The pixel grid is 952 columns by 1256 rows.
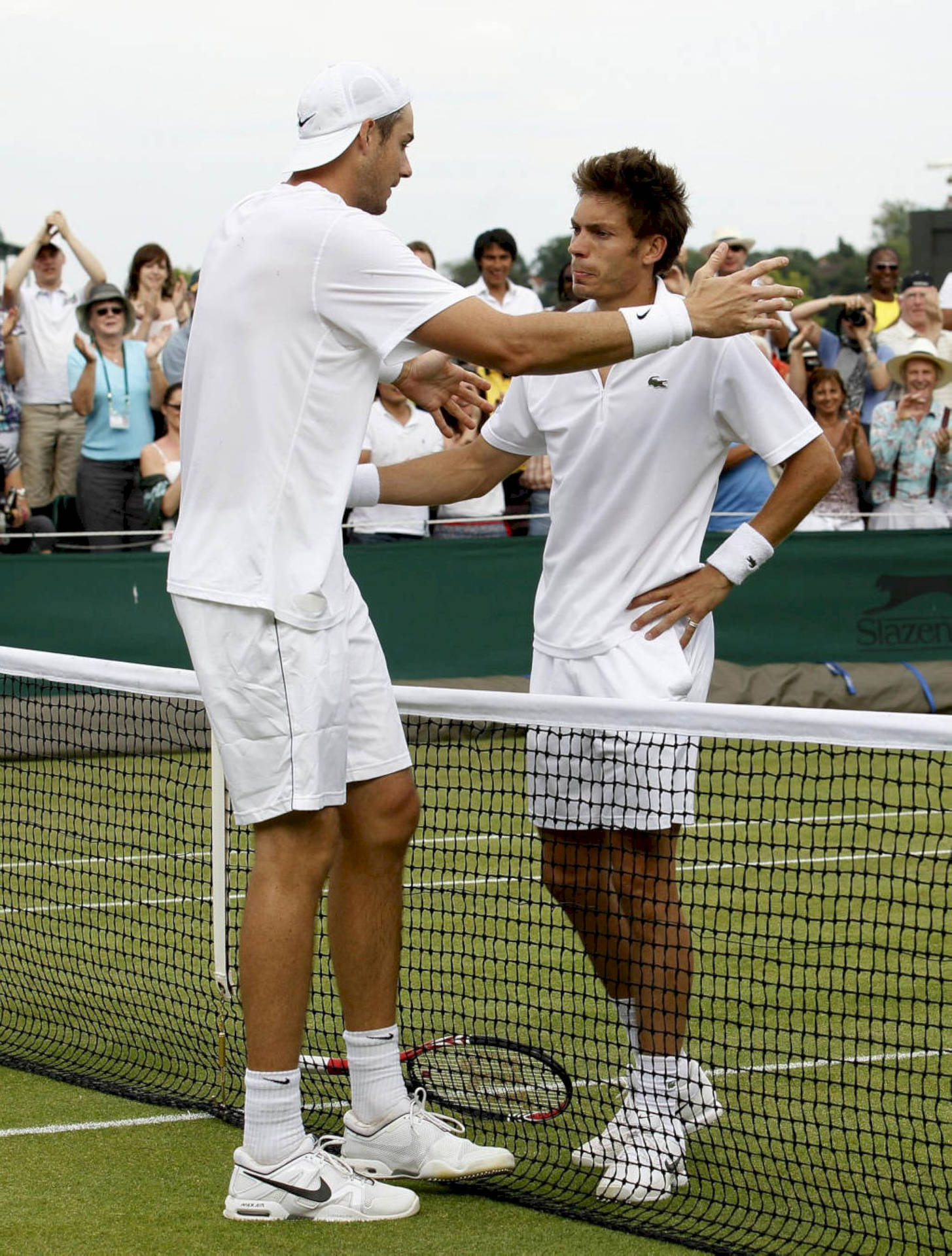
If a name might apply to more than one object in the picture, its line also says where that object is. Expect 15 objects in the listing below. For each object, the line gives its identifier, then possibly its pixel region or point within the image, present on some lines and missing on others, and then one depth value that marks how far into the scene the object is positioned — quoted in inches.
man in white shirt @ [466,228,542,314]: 521.3
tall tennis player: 162.1
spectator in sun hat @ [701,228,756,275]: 535.8
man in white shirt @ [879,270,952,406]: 553.6
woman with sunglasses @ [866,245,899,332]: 613.6
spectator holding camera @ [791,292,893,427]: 554.9
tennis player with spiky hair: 185.8
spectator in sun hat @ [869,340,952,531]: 535.5
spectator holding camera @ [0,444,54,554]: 497.4
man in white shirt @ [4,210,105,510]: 515.8
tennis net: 172.4
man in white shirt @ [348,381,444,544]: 486.3
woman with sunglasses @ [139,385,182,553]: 490.6
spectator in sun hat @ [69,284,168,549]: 501.7
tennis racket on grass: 191.5
